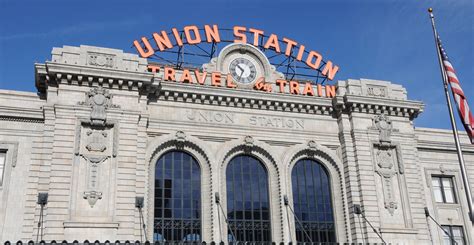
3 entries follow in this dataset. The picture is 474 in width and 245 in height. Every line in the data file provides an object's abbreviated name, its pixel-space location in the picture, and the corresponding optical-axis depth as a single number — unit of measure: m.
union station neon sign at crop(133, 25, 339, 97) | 33.97
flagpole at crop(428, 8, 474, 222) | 22.05
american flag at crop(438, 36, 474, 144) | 23.48
